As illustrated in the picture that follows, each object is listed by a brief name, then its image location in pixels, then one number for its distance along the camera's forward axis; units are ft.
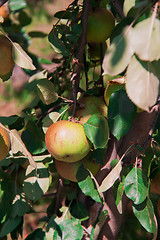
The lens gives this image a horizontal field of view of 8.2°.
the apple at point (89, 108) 6.13
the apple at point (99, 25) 6.11
